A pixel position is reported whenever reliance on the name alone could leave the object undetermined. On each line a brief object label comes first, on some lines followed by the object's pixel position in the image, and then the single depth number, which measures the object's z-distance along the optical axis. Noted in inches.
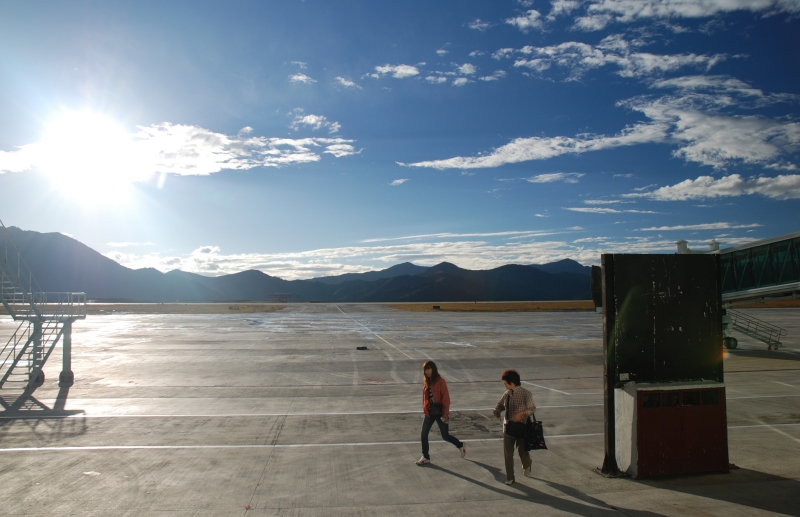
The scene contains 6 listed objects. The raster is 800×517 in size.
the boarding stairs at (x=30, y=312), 665.6
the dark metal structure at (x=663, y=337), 332.5
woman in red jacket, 354.0
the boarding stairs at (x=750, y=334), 1081.6
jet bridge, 891.2
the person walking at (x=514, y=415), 318.3
